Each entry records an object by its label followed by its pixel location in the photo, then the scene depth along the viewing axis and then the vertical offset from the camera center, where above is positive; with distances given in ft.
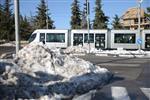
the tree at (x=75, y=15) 139.56 +20.00
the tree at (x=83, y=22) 140.94 +15.40
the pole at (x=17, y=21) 25.24 +2.81
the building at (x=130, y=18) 189.21 +25.32
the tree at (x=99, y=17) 135.21 +17.91
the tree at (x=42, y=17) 140.62 +18.77
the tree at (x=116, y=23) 142.42 +14.51
